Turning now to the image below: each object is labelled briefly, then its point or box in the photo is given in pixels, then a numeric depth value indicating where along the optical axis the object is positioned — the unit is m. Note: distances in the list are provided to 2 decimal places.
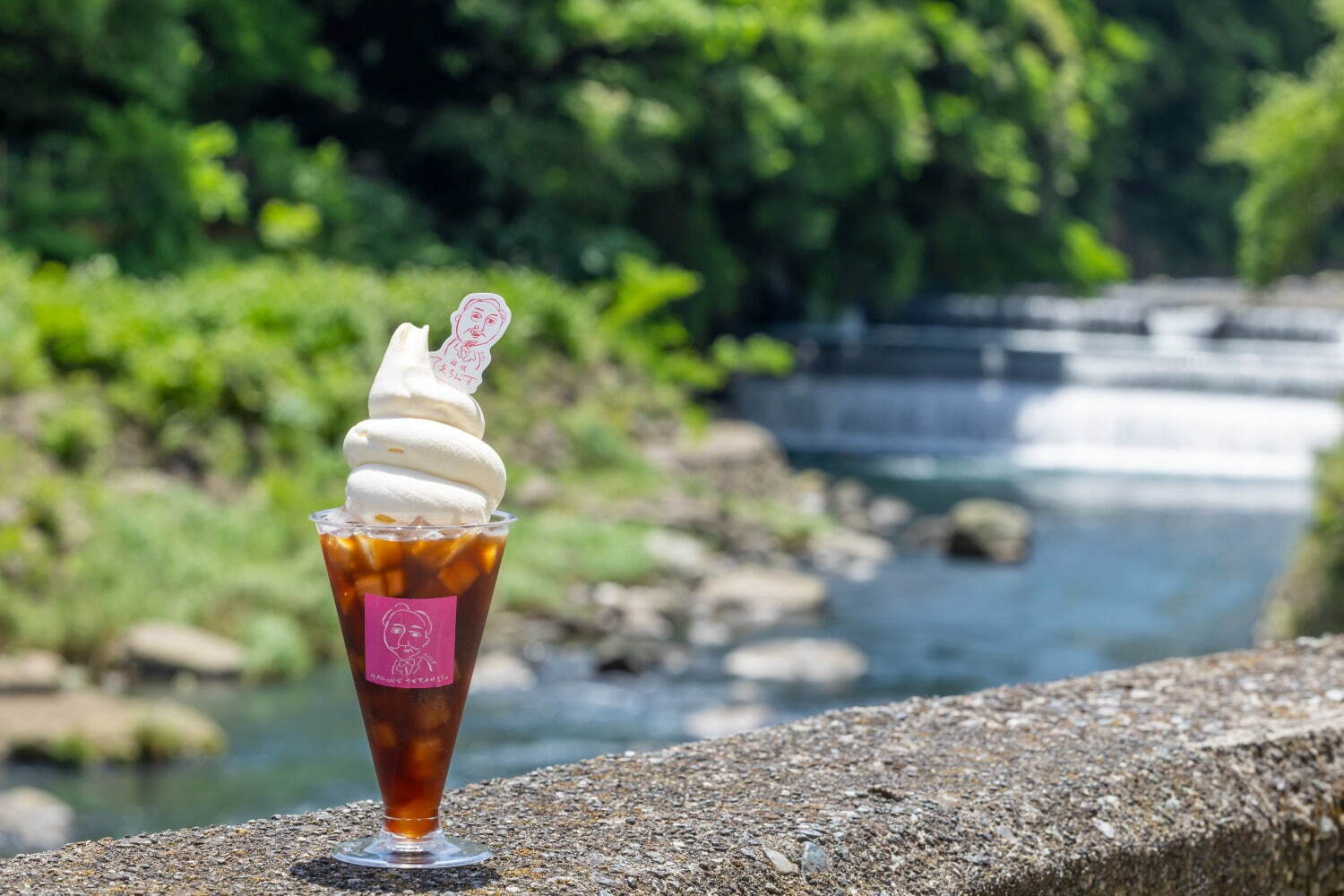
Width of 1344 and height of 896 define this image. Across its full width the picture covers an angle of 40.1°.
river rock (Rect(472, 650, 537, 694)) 12.39
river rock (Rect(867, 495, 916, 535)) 19.94
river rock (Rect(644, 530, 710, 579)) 16.52
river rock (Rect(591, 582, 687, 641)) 14.19
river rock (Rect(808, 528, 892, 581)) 17.61
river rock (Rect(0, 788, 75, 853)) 8.57
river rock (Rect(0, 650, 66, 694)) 10.90
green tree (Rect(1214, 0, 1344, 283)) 17.58
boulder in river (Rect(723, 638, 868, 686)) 12.94
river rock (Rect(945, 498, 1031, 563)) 17.94
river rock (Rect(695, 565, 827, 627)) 14.98
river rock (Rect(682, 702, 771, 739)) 11.48
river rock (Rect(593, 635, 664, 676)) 12.91
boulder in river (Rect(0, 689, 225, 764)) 9.91
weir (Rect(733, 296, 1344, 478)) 24.80
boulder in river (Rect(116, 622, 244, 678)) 11.84
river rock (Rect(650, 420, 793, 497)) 20.94
